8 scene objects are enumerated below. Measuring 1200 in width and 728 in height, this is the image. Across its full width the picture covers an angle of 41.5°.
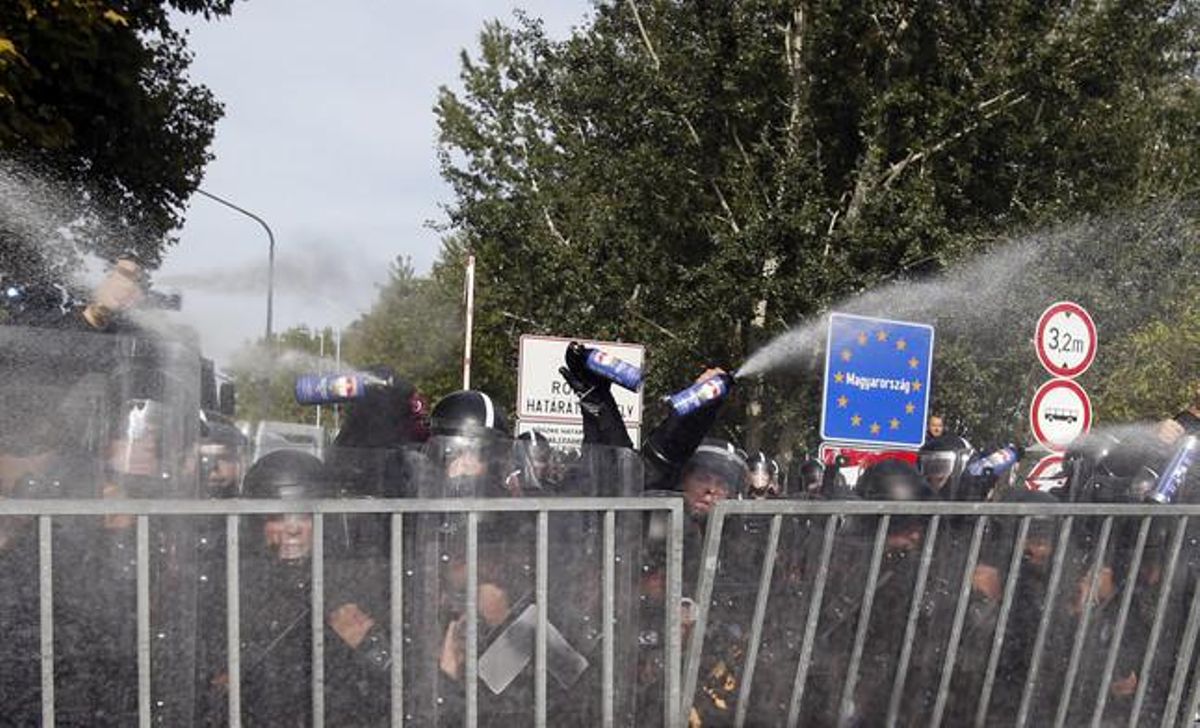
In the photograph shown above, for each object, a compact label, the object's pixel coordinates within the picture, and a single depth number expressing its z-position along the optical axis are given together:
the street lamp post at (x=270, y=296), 7.88
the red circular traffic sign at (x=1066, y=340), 9.77
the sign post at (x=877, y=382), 9.41
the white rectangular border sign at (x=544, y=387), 12.05
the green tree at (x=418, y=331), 16.52
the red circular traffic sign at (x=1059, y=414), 9.80
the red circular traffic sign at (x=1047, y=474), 8.58
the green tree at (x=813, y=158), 20.73
